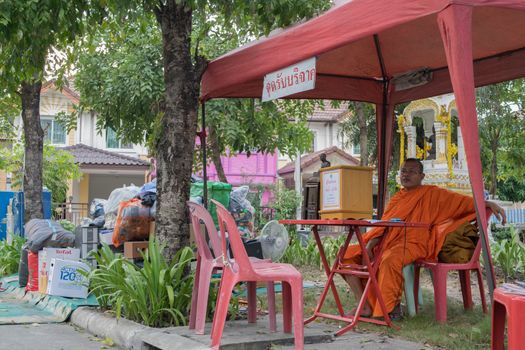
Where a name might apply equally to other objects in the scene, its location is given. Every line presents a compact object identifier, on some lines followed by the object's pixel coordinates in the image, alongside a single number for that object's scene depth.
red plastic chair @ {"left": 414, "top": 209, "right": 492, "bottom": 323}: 5.59
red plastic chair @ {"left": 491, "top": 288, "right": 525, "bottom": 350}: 2.79
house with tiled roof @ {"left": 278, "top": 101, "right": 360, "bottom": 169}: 31.67
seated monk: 5.65
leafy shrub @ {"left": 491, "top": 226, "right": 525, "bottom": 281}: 8.63
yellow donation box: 5.54
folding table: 5.05
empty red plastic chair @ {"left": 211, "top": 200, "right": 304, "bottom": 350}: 4.35
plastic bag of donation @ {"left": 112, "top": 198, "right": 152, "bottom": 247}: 7.68
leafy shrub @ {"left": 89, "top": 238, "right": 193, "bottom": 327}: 5.50
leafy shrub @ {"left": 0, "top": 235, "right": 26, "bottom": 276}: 10.63
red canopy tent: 3.85
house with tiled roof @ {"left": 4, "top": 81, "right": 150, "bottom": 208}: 28.66
